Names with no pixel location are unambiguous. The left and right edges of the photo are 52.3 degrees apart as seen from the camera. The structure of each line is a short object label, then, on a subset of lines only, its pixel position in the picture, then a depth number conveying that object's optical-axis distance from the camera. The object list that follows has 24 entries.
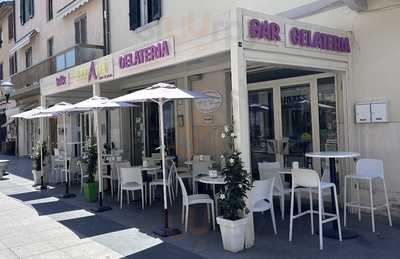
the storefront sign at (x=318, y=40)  6.22
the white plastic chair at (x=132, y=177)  8.27
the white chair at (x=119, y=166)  8.78
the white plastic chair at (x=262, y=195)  5.88
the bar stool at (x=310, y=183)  5.41
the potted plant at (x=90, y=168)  9.45
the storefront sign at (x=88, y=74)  9.10
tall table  5.79
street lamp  14.97
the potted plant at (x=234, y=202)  5.34
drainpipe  14.05
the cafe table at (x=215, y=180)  6.26
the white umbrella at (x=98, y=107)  8.37
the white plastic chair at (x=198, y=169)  8.47
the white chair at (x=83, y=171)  10.81
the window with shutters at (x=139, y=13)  12.12
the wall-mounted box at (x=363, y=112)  7.03
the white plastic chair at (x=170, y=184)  8.44
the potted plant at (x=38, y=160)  12.00
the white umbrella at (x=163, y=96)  6.34
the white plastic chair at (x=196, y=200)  6.49
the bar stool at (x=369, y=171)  6.18
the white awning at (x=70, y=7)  15.63
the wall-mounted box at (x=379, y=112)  6.79
